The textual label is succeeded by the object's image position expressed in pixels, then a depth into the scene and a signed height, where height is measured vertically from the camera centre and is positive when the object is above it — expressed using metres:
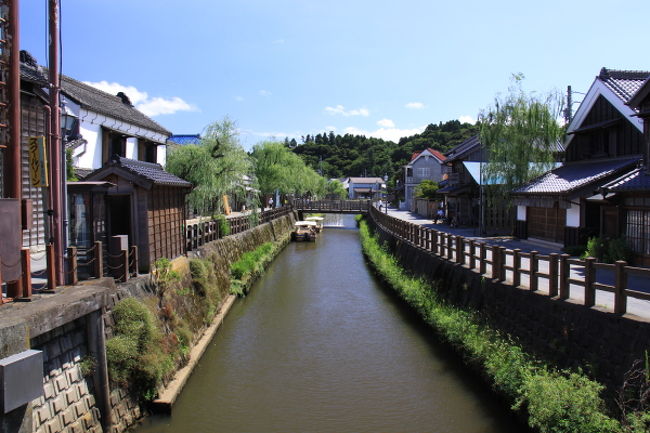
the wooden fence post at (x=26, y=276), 7.32 -1.15
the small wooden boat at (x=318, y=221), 49.18 -2.53
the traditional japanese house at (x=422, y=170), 61.91 +4.21
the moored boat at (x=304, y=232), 41.62 -2.70
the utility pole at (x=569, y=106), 31.25 +6.34
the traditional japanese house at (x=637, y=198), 13.75 +0.10
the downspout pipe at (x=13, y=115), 7.54 +1.40
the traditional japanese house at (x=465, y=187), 31.95 +1.08
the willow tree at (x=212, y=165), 21.70 +1.75
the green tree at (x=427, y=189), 45.41 +1.28
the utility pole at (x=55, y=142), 8.68 +1.14
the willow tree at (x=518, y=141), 23.25 +3.08
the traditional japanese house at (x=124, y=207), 11.32 -0.11
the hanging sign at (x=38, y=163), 8.29 +0.70
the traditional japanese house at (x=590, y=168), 17.94 +1.42
